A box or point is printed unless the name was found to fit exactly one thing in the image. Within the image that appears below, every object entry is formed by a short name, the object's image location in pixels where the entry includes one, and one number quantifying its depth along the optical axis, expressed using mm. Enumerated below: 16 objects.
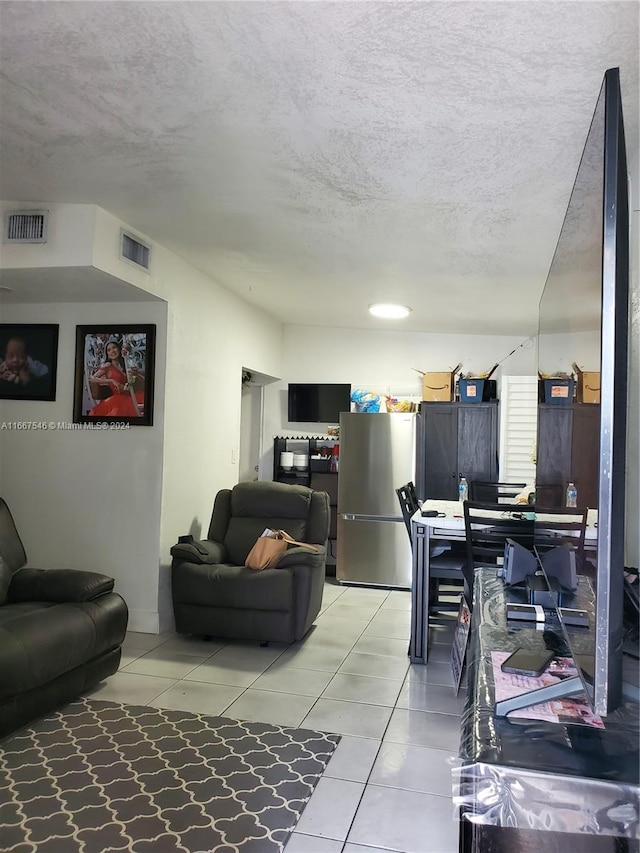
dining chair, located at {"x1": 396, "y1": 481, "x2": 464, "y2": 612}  3887
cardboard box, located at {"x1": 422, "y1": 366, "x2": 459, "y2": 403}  6322
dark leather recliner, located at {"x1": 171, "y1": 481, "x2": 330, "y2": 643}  3938
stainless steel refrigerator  5910
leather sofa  2650
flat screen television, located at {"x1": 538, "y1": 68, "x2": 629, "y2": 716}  903
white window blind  5918
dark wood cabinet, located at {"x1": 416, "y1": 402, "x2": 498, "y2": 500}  6156
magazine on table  1207
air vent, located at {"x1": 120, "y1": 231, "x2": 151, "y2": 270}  3684
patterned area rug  2057
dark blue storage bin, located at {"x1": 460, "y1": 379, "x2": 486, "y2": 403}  6184
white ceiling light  5421
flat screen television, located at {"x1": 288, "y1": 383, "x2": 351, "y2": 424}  6750
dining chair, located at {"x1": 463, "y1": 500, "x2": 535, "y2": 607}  3357
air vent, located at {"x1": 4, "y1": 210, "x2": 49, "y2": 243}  3428
